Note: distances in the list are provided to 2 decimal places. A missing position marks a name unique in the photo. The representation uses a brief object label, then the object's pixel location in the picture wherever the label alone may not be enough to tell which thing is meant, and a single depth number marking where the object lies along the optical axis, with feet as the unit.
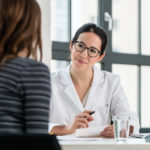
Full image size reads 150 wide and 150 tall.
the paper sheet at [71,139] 6.44
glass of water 6.50
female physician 7.87
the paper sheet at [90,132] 6.79
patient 4.22
